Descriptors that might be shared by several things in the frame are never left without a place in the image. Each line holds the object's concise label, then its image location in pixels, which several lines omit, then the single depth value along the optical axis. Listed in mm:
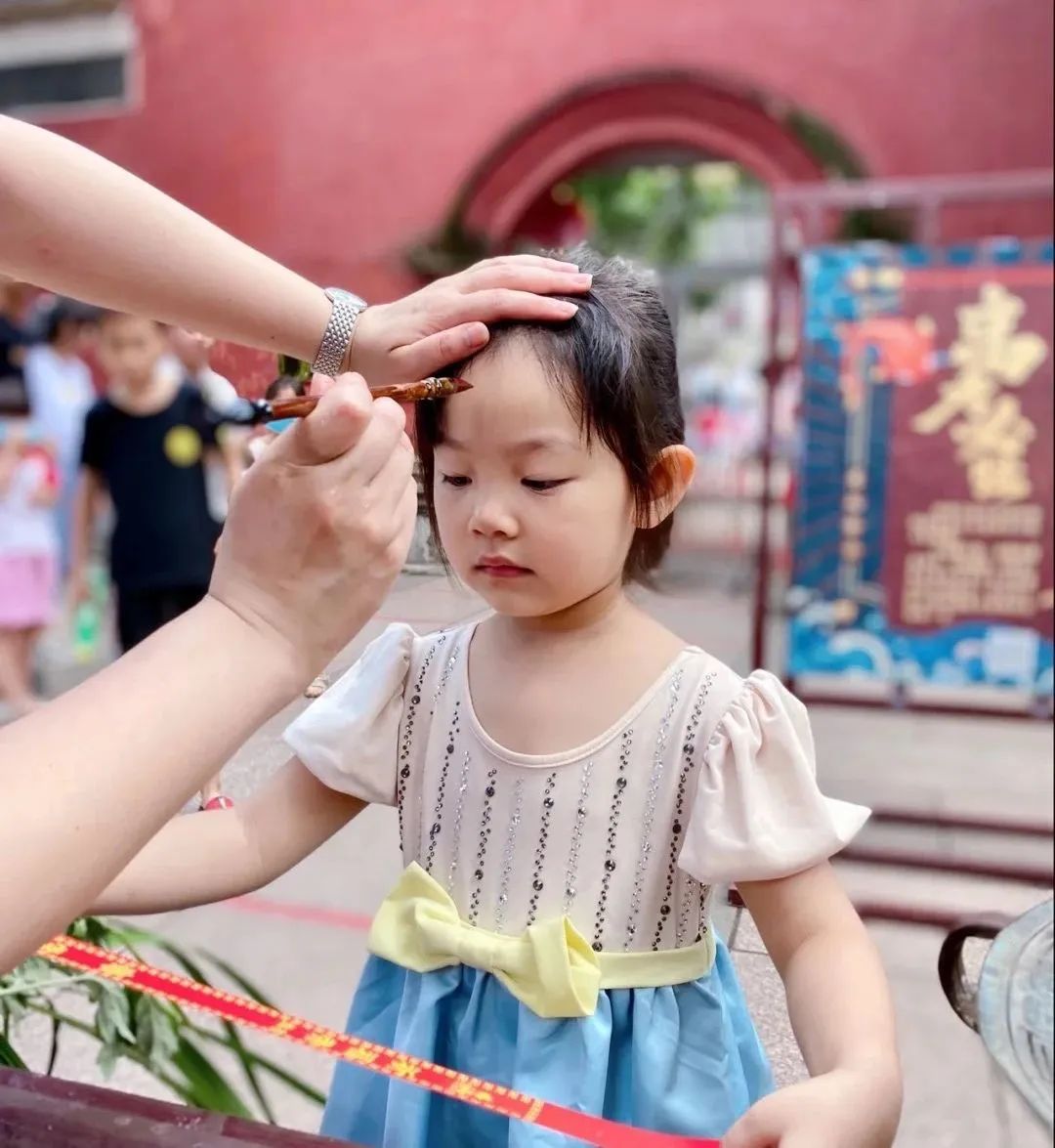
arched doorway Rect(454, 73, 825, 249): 4430
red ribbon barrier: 649
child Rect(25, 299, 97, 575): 4324
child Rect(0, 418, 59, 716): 3373
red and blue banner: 2363
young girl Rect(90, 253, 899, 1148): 766
